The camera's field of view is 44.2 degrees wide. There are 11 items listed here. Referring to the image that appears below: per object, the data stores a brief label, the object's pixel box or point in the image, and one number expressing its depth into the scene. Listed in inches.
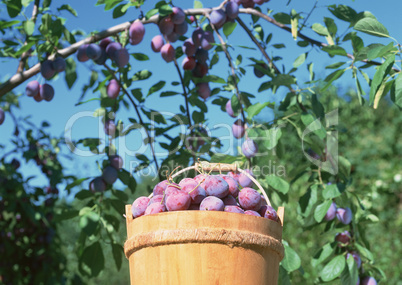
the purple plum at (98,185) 72.0
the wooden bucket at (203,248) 37.2
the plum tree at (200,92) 67.5
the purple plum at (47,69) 70.3
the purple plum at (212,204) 38.5
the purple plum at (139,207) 42.1
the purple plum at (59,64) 70.5
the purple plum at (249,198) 40.3
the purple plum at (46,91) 75.5
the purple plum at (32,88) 75.0
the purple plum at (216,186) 39.6
